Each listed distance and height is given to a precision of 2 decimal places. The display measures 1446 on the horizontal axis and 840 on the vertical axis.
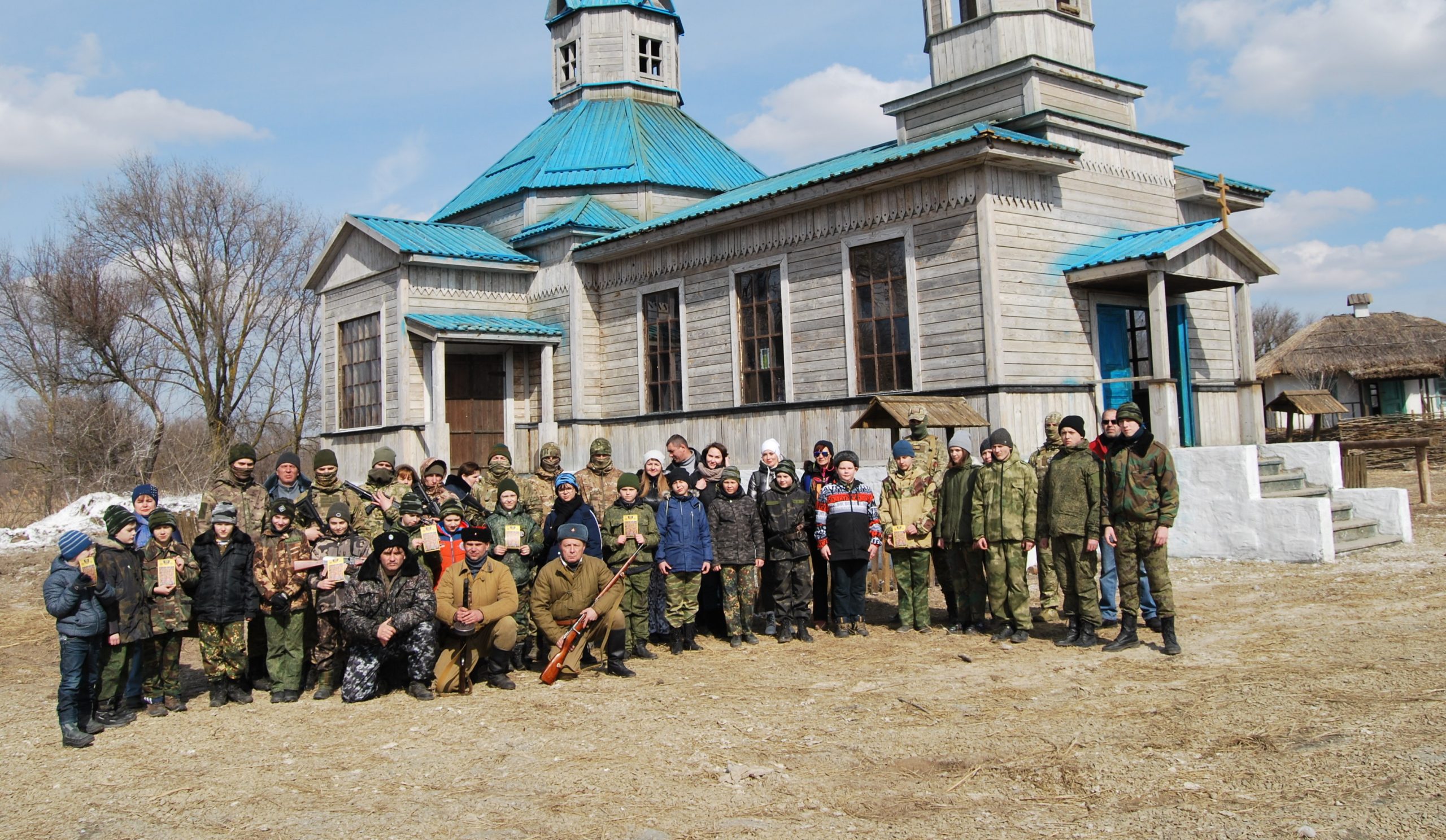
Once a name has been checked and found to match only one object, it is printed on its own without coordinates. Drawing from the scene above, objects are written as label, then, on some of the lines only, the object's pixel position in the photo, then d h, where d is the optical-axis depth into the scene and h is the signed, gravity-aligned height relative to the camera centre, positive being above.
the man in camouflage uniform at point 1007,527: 8.10 -0.53
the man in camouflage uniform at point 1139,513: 7.24 -0.41
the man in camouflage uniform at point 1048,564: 8.84 -0.93
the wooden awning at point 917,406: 11.19 +0.57
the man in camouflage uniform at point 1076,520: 7.60 -0.47
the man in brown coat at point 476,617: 7.11 -0.95
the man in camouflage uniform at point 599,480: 8.90 -0.03
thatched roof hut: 29.34 +2.86
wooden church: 12.55 +2.65
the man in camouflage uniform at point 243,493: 7.72 -0.02
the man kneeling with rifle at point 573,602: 7.55 -0.92
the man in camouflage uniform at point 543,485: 8.40 -0.06
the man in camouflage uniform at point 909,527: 8.59 -0.53
